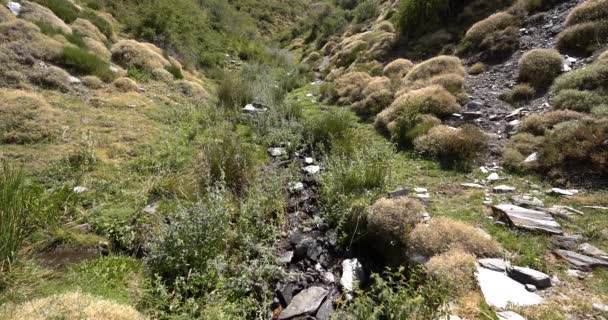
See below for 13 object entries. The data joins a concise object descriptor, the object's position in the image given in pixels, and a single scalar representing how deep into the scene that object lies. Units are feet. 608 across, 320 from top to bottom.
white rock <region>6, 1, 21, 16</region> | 33.89
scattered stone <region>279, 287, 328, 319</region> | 11.65
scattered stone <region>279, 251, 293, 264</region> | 14.32
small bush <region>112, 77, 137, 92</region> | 33.09
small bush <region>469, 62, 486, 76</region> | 34.81
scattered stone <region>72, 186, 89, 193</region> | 15.98
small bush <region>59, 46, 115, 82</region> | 31.22
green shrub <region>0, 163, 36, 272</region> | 10.02
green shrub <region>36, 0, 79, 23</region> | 40.29
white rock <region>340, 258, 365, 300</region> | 12.91
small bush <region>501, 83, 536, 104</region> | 26.68
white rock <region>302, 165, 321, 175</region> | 22.25
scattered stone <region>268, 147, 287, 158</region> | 25.28
